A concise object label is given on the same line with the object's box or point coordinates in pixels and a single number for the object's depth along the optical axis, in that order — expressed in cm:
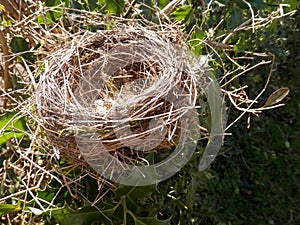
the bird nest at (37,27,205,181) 54
